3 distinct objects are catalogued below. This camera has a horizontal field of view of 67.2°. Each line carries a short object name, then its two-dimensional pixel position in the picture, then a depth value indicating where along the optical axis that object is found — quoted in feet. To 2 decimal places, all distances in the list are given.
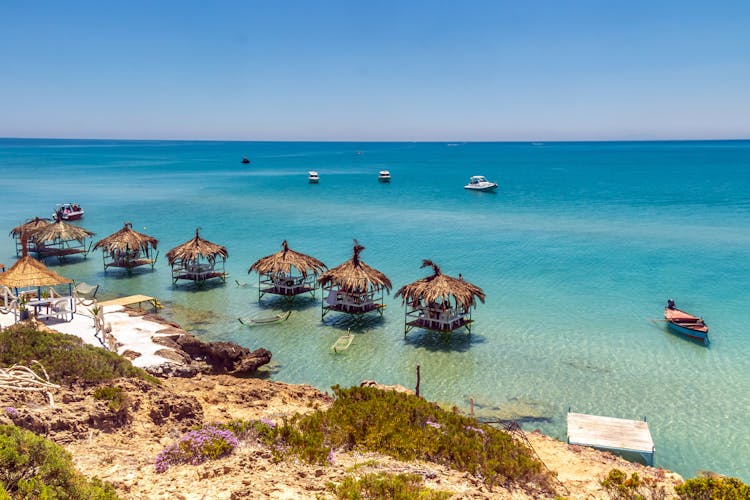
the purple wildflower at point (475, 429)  35.39
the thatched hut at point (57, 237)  106.48
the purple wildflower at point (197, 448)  29.84
